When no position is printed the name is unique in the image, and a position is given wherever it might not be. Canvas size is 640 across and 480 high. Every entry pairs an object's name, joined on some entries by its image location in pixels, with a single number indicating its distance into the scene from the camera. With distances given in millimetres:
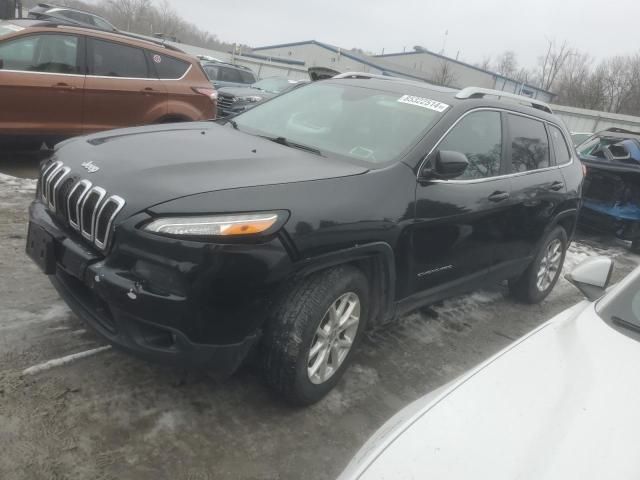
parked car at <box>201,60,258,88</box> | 16244
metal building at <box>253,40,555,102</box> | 53188
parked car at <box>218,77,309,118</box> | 11820
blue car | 7645
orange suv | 6207
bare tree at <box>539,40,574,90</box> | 67188
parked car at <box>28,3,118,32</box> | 16970
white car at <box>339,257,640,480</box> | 1525
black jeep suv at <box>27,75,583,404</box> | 2346
